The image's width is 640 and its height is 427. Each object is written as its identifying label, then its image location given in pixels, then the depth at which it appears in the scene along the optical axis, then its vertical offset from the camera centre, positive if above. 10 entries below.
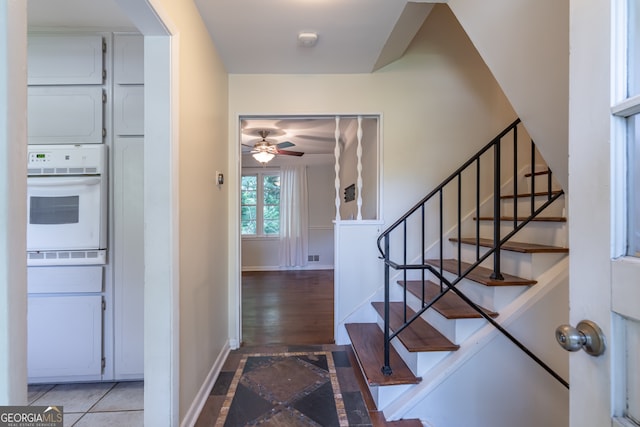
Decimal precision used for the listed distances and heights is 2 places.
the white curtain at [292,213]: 6.09 +0.02
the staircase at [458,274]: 1.75 -0.43
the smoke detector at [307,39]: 1.99 +1.29
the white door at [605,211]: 0.51 +0.01
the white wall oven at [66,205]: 1.81 +0.06
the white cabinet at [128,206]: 1.86 +0.05
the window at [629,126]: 0.51 +0.17
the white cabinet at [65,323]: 1.81 -0.73
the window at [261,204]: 6.25 +0.23
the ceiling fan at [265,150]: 3.99 +0.96
